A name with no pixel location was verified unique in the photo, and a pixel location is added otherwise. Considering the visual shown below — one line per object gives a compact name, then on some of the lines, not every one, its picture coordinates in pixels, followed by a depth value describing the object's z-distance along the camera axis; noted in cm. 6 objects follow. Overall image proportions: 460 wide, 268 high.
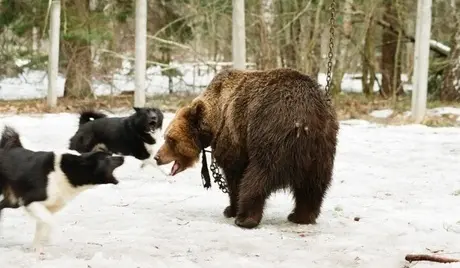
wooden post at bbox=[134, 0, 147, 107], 1580
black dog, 907
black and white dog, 473
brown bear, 582
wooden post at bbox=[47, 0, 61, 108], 1684
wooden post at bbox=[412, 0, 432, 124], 1427
